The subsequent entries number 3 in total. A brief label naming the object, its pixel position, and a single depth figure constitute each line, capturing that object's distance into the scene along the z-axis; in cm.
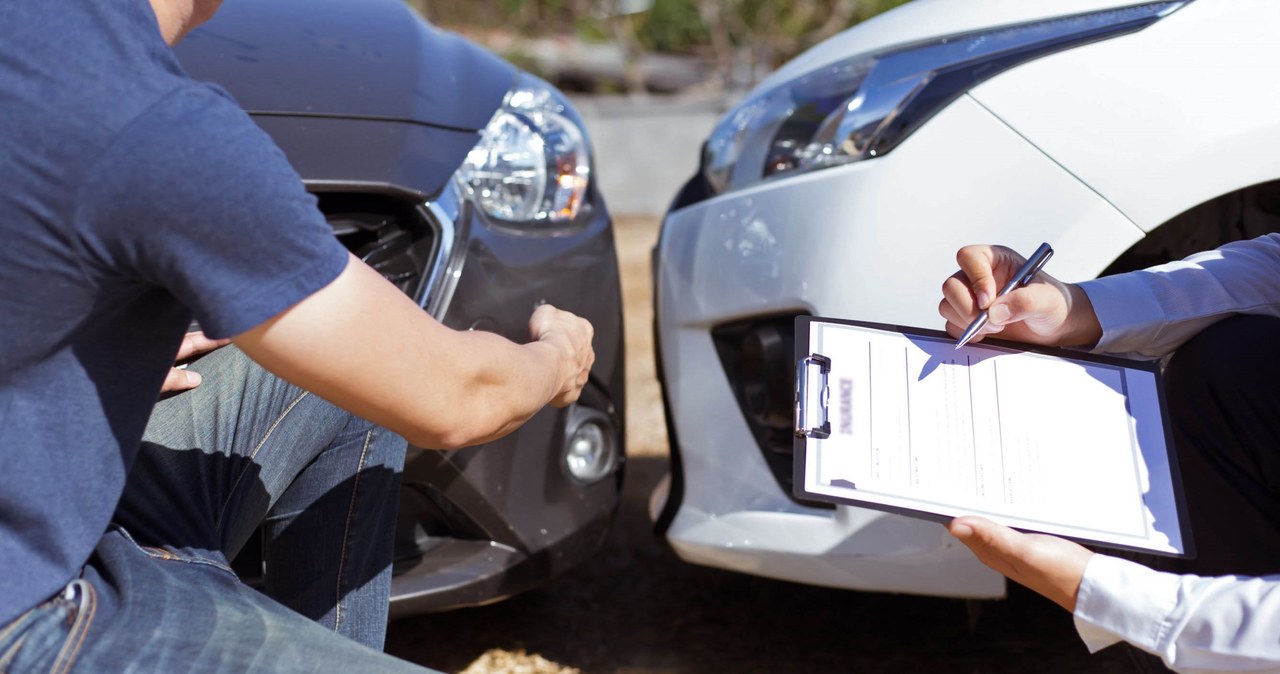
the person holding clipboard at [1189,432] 140
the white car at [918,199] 185
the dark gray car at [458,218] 205
